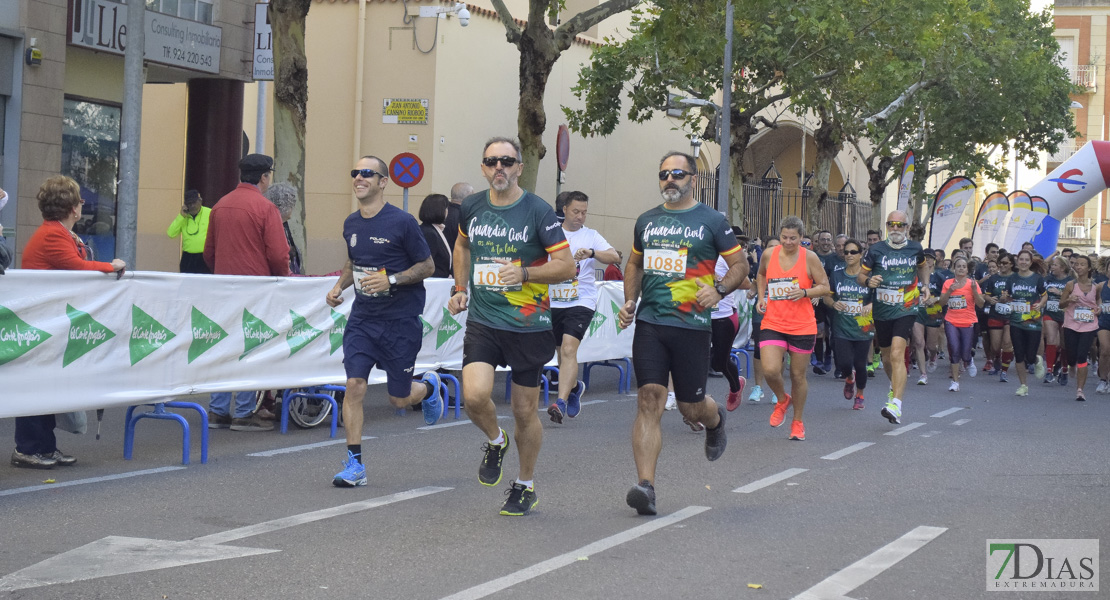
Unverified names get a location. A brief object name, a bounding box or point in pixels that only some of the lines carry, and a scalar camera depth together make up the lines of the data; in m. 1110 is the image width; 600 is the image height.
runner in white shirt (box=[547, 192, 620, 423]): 11.48
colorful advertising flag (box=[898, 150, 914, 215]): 26.30
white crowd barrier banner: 8.19
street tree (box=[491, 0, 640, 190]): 17.95
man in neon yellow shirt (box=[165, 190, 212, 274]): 13.17
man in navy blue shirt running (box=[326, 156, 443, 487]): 8.08
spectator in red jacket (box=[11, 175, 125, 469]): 8.58
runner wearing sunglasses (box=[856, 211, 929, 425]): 13.32
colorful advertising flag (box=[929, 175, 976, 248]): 29.62
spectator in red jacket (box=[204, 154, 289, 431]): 10.52
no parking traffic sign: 20.12
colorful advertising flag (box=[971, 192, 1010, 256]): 33.75
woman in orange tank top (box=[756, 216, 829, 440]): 11.38
